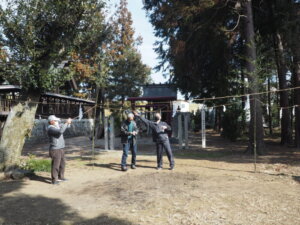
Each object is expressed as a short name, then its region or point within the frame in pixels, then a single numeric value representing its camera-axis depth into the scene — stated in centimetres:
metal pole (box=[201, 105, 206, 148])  1360
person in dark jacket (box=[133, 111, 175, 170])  820
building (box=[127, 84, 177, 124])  1958
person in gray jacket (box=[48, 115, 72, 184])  666
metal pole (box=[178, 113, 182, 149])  1352
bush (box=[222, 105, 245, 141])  1662
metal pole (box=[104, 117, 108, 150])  1335
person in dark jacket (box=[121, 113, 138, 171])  820
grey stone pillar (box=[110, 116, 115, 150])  1349
